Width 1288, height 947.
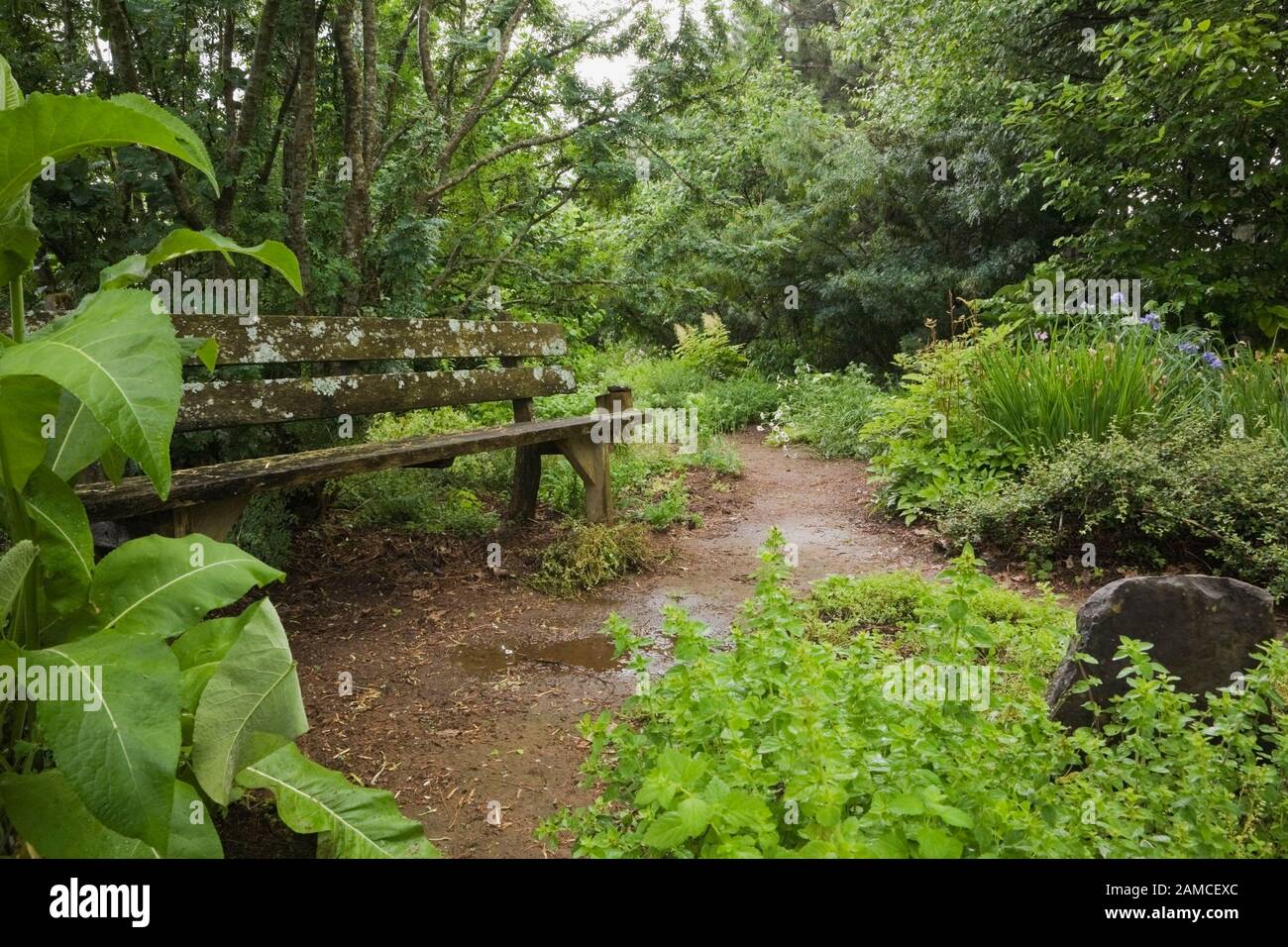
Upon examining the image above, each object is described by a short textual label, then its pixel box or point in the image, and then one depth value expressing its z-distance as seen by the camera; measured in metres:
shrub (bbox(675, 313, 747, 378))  13.05
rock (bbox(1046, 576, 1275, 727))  2.61
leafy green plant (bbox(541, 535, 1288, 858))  1.52
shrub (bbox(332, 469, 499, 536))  5.15
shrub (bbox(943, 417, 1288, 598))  4.08
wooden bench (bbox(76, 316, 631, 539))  2.93
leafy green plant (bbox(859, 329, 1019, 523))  5.60
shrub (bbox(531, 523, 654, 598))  4.46
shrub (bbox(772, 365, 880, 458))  8.84
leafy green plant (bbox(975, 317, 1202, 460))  5.17
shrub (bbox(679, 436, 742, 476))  7.75
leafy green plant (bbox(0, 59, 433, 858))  1.23
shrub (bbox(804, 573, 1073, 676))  3.12
